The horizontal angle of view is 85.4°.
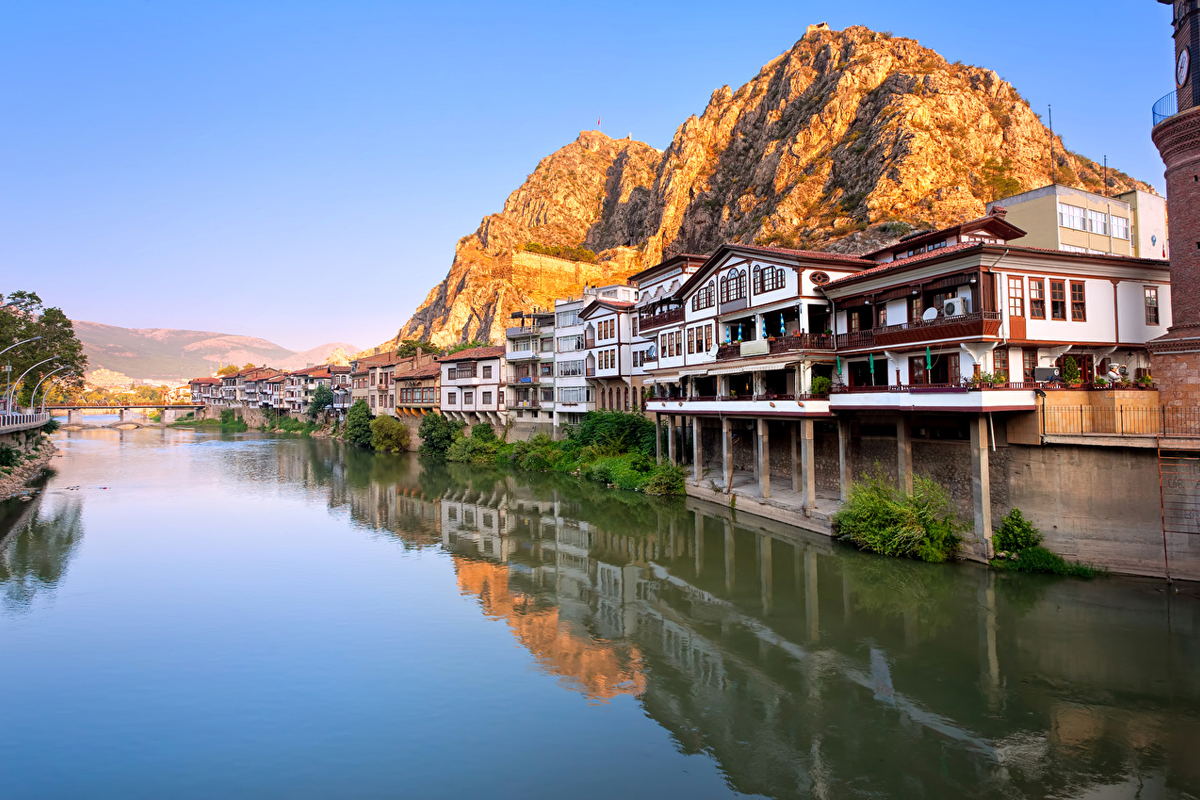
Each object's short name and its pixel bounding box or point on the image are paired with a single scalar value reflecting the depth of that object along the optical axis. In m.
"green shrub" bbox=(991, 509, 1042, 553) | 20.89
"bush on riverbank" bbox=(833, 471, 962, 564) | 22.33
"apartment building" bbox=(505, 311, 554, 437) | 59.41
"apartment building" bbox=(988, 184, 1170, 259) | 31.84
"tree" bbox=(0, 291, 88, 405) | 59.88
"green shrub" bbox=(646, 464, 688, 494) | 38.44
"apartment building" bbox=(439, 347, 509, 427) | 63.41
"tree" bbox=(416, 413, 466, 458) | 66.69
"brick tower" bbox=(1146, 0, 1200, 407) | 19.94
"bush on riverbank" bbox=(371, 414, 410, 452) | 73.75
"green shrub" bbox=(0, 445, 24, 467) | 44.75
